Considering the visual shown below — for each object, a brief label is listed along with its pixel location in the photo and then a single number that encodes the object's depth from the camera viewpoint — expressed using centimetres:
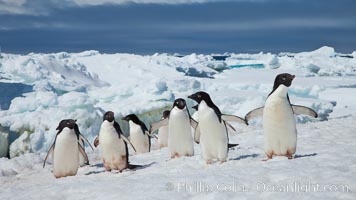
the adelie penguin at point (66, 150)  1406
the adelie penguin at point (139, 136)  2011
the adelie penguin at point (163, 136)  2177
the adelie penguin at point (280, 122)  1150
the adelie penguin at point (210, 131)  1198
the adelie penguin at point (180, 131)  1487
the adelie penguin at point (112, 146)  1358
